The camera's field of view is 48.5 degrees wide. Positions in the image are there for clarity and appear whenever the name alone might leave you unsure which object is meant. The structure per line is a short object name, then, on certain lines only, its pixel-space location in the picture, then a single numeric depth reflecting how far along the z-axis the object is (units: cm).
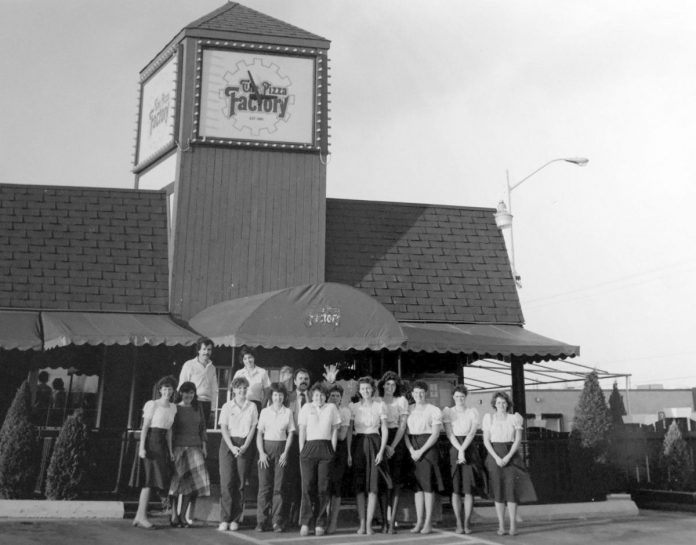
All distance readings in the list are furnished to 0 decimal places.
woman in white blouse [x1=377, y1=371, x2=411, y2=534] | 927
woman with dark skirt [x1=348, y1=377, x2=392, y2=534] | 913
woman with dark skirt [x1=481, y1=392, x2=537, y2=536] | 934
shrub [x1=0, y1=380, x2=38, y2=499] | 998
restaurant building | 1304
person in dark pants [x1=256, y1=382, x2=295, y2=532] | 899
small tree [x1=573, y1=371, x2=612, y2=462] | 1265
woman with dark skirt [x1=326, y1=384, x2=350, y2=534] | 906
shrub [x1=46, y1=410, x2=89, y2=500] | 997
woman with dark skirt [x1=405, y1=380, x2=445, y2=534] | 930
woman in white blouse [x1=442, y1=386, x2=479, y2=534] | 937
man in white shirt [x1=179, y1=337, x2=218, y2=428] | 965
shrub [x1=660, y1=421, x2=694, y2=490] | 1373
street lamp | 1579
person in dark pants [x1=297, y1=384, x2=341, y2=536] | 885
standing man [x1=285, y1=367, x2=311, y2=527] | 913
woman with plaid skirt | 918
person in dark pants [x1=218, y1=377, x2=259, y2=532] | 903
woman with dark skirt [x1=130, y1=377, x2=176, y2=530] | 901
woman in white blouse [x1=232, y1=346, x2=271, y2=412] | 973
